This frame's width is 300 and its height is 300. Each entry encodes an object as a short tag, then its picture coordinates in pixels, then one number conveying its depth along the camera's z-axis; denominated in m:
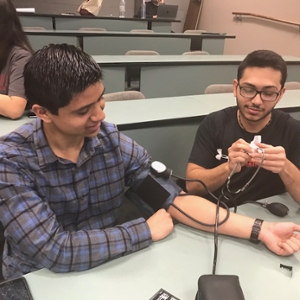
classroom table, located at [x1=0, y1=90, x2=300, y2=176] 1.57
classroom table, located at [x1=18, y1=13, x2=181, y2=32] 4.60
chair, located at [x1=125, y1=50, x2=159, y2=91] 2.84
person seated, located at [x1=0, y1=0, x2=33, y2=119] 1.51
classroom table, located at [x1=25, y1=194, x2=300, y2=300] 0.72
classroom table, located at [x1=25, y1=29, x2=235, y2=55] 3.57
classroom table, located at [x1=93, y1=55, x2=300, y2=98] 2.77
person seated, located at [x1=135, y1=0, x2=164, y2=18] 5.34
